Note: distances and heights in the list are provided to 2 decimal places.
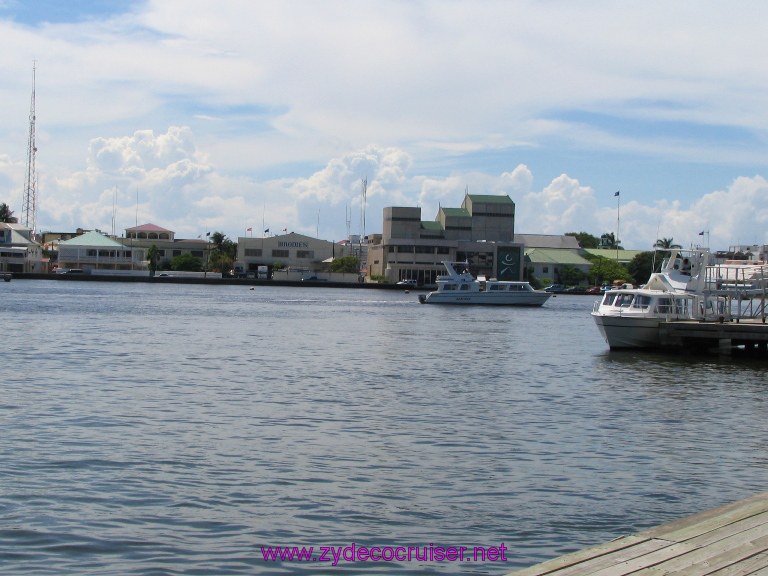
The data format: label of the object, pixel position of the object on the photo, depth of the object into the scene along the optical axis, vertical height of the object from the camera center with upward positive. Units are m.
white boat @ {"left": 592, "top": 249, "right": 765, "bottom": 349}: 54.38 -1.11
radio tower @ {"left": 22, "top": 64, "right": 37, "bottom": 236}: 197.38 +25.13
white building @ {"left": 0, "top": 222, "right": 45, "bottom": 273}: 199.25 +3.59
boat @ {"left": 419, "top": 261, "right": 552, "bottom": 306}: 126.25 -2.03
